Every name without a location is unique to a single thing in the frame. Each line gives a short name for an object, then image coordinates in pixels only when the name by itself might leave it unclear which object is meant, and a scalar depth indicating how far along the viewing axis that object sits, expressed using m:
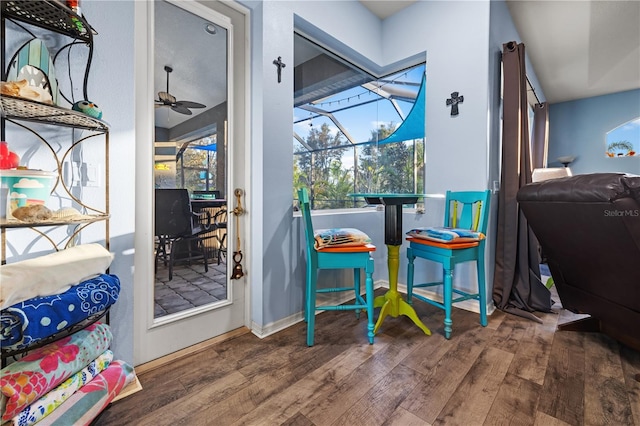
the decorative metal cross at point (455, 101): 2.47
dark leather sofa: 1.30
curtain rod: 3.74
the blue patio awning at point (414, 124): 2.87
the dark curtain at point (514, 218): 2.43
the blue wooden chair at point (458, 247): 1.94
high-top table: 1.93
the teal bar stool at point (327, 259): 1.84
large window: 2.46
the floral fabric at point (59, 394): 0.94
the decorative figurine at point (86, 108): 1.18
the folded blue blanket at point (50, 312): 0.87
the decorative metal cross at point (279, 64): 2.00
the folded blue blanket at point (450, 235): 1.98
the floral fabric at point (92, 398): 1.02
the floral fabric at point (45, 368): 0.91
